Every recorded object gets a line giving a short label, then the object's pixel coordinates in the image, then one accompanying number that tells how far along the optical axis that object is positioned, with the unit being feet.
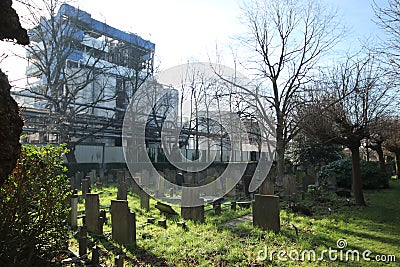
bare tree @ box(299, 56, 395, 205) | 29.66
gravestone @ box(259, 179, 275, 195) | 23.73
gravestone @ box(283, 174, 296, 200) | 34.12
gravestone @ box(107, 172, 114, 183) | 53.26
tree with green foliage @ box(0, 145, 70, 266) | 10.66
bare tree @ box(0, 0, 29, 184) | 7.78
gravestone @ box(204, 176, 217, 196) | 40.24
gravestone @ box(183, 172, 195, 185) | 32.74
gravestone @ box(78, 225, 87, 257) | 14.90
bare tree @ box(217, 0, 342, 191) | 45.14
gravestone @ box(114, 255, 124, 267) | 12.96
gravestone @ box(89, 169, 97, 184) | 47.86
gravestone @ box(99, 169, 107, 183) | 50.69
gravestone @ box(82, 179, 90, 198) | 30.59
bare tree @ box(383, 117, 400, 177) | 45.54
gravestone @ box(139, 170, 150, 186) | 42.22
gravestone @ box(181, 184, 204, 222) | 23.44
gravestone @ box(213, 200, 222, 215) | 26.55
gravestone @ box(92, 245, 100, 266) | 13.88
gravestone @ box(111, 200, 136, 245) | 17.49
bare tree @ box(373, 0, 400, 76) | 20.99
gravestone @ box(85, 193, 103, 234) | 19.47
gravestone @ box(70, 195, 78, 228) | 20.38
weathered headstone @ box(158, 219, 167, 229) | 21.70
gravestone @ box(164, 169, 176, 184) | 45.08
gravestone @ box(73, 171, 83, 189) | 40.54
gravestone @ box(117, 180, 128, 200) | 21.17
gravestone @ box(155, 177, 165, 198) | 39.58
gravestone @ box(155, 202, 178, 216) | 25.20
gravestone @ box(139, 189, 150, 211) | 28.27
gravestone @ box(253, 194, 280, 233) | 20.30
